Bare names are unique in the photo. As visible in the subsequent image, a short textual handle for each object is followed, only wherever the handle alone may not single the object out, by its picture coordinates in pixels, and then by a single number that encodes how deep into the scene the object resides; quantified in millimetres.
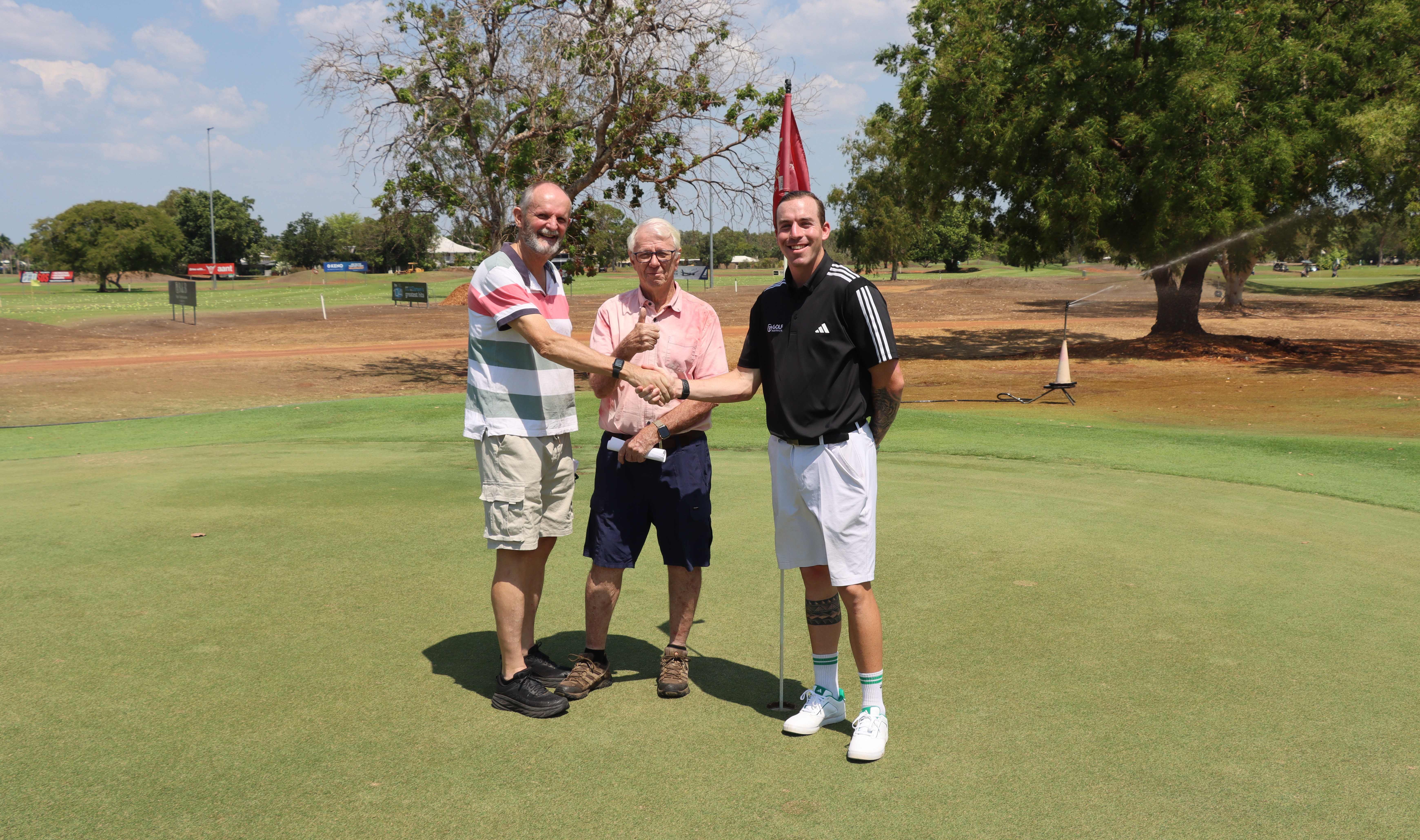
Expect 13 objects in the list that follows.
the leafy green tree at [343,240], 118000
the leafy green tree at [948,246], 86125
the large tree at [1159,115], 19719
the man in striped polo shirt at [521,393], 3775
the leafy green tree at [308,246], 116562
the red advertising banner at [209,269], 90750
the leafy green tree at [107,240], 73438
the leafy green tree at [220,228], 94625
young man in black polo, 3520
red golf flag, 4297
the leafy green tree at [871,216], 61969
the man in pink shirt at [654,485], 4074
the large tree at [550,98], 17656
